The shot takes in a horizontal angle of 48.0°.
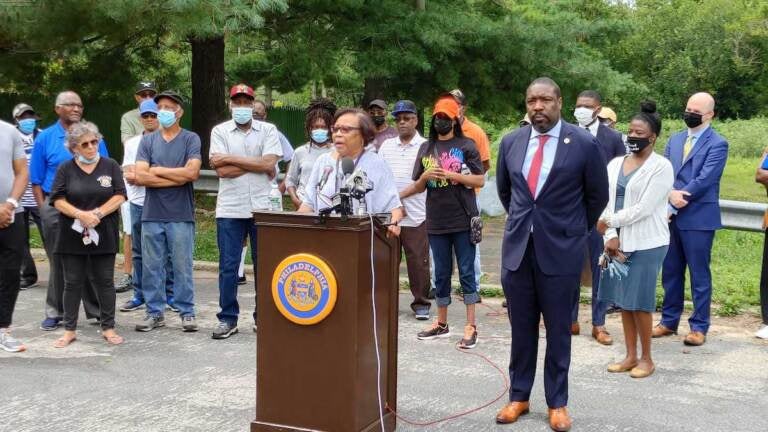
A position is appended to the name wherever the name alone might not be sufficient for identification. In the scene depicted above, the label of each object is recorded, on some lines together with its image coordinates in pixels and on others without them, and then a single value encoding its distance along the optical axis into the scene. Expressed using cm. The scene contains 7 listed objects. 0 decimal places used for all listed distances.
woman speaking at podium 545
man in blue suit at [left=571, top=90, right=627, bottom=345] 759
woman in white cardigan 620
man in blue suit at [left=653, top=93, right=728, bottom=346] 725
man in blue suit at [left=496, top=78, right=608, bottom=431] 508
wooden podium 457
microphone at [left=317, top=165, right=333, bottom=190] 556
